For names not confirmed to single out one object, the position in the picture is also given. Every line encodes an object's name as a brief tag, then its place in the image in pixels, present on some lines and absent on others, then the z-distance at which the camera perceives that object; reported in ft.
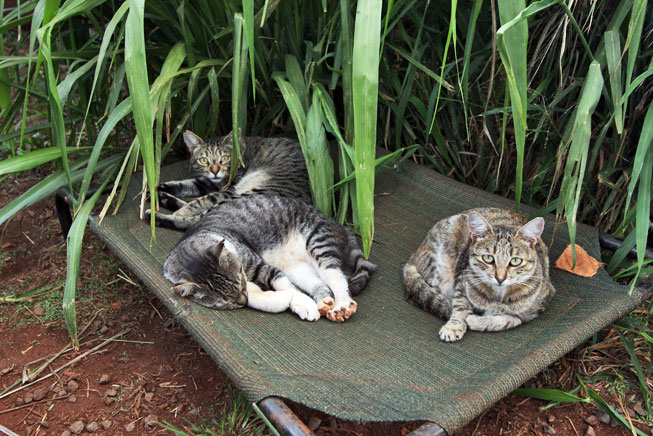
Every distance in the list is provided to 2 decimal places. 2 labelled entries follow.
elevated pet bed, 5.03
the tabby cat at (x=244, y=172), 8.81
